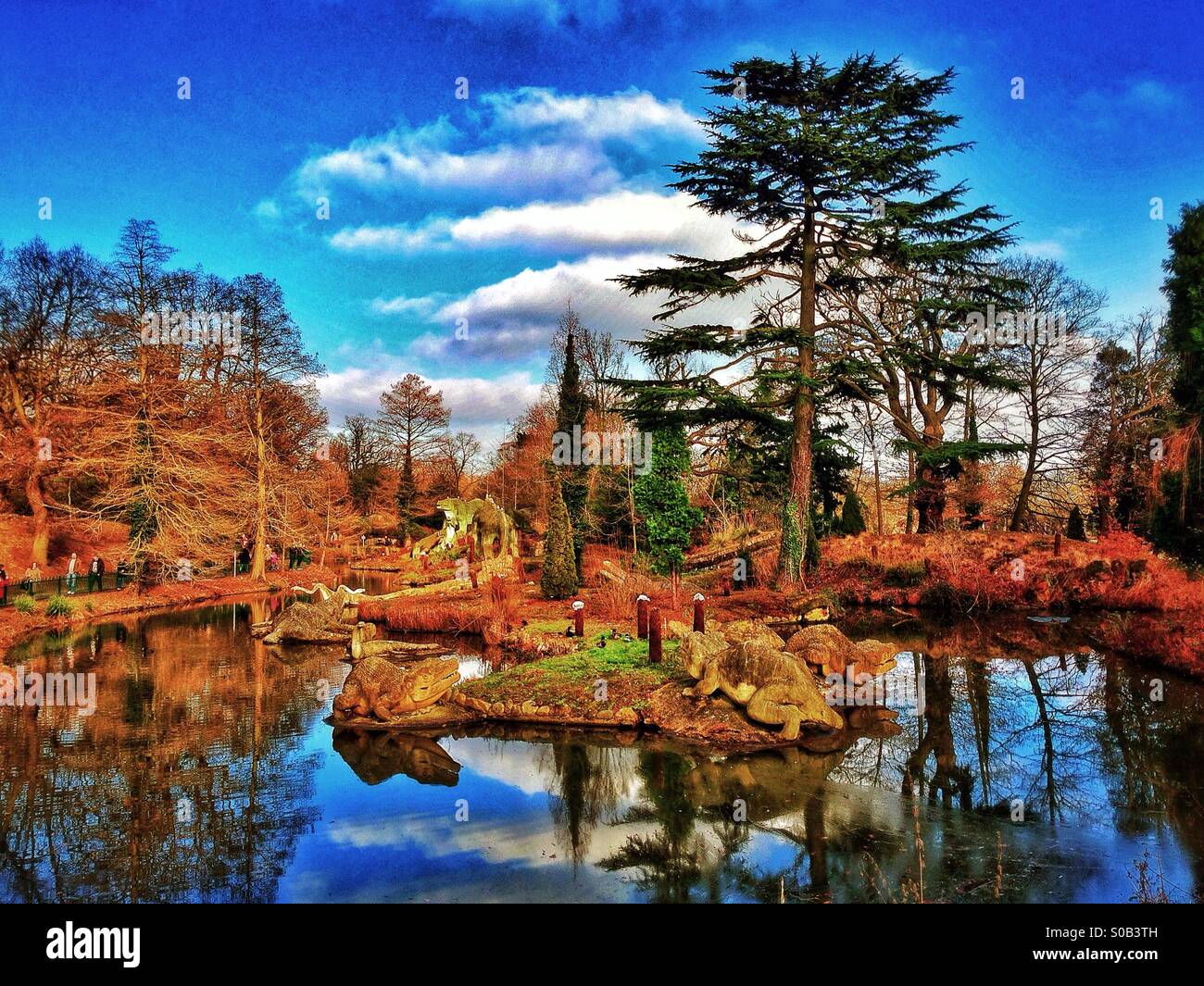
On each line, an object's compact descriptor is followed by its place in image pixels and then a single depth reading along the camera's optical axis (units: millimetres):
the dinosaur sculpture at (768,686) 10156
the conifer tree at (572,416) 30411
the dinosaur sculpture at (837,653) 12859
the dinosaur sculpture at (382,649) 15828
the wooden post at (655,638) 12688
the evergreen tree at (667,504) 23047
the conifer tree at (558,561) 22641
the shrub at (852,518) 29219
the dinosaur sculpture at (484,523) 31188
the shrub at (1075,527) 27875
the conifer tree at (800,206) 20766
